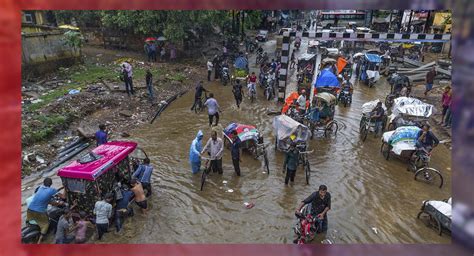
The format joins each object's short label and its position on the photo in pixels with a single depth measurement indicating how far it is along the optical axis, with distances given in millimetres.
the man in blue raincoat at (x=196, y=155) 9117
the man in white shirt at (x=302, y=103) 12250
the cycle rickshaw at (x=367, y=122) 11953
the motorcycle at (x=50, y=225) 6503
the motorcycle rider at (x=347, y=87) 15742
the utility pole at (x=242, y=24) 29333
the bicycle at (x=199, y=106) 14626
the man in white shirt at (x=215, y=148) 8953
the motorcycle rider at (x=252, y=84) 16000
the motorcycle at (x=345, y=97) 15680
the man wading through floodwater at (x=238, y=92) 14632
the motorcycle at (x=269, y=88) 16344
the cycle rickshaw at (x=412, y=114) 11273
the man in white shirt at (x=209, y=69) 19250
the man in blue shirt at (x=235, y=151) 9008
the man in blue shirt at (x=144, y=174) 8047
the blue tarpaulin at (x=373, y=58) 19109
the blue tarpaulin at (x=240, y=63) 19172
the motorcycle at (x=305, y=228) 6625
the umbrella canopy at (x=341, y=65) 18125
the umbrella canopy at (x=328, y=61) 18812
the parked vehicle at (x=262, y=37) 30547
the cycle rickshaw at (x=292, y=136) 9352
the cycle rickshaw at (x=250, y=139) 10391
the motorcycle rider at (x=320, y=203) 6657
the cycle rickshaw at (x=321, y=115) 12102
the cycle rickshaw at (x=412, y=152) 9266
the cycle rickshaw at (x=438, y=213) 6822
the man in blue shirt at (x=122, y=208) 7023
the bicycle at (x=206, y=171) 8716
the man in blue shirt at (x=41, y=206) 6676
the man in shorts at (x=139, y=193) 7336
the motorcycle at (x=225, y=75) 18938
